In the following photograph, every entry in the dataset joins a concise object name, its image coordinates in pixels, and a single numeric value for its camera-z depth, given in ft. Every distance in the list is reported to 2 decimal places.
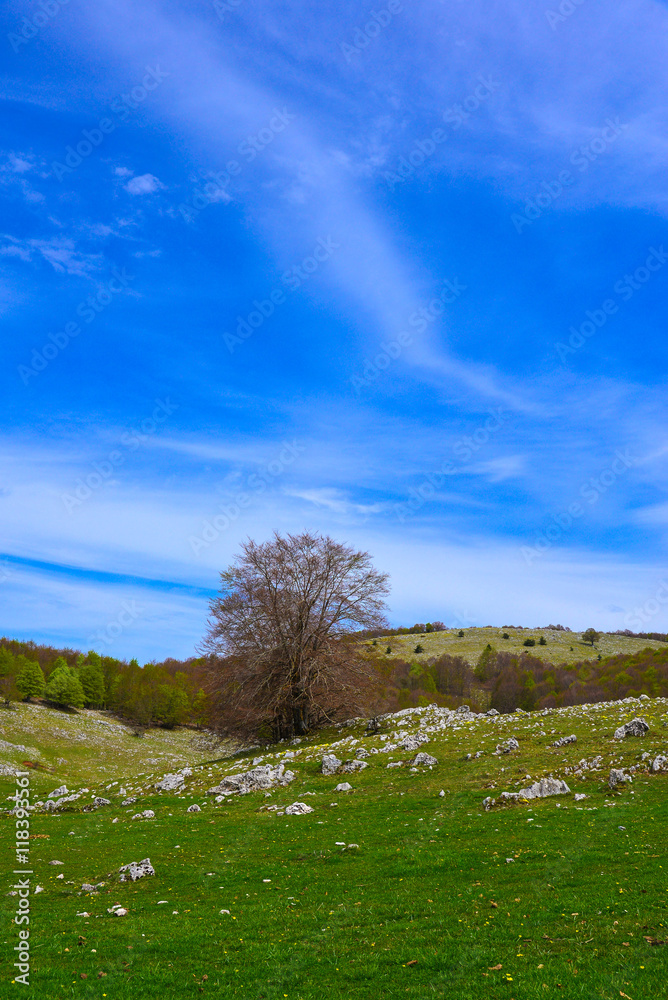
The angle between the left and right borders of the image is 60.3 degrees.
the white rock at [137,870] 54.44
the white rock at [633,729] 87.20
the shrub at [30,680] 336.08
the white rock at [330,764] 98.48
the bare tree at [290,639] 139.03
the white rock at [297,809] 78.07
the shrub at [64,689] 345.72
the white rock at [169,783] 105.50
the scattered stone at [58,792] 108.27
